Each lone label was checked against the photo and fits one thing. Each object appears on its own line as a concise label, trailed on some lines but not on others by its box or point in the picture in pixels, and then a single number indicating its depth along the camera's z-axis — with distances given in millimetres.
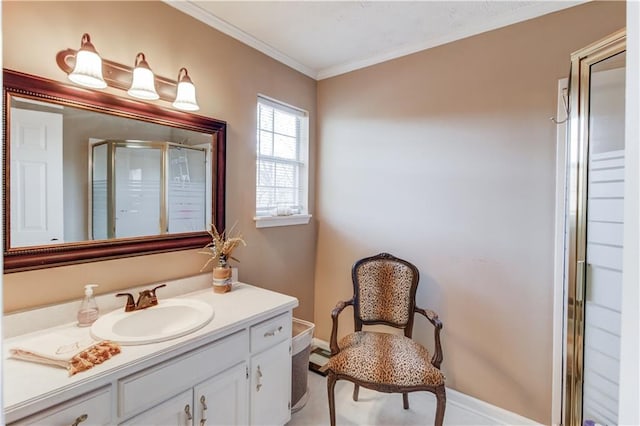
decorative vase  1935
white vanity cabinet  1052
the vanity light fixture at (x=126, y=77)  1460
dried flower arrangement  2020
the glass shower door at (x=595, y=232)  1187
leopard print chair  1719
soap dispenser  1459
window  2518
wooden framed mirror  1368
